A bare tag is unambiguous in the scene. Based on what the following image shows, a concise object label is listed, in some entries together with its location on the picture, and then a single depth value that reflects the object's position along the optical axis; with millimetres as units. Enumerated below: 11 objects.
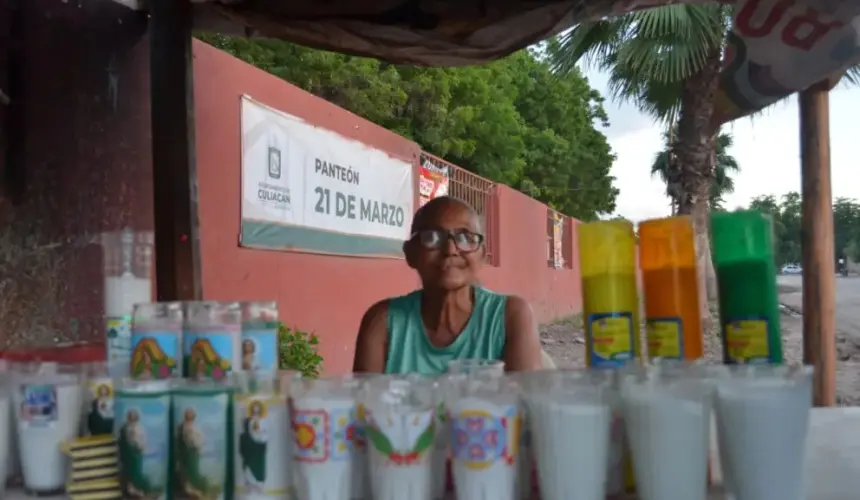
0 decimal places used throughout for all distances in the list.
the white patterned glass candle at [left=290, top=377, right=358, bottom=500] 1025
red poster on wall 7426
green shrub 3836
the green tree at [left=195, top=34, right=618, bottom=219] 9656
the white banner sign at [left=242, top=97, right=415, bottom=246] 4344
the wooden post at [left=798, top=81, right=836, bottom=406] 1640
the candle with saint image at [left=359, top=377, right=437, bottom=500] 992
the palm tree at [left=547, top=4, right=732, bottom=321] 6441
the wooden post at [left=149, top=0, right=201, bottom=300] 2379
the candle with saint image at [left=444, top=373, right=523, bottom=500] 998
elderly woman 2000
